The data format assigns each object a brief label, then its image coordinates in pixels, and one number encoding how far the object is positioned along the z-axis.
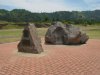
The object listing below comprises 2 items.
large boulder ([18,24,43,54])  5.21
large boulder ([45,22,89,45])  7.21
